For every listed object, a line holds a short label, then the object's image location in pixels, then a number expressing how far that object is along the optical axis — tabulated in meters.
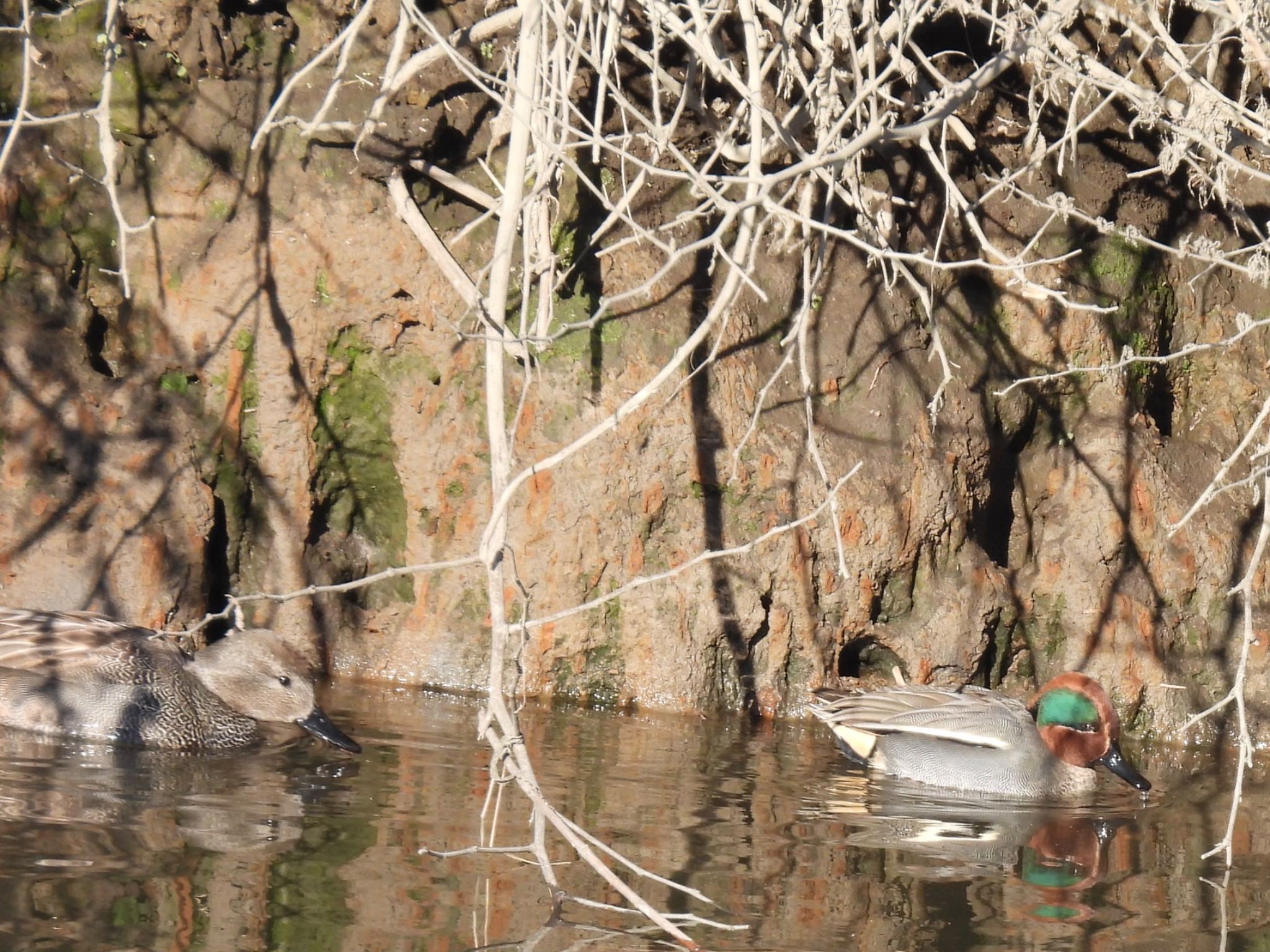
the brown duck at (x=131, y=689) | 13.27
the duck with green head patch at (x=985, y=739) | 14.51
